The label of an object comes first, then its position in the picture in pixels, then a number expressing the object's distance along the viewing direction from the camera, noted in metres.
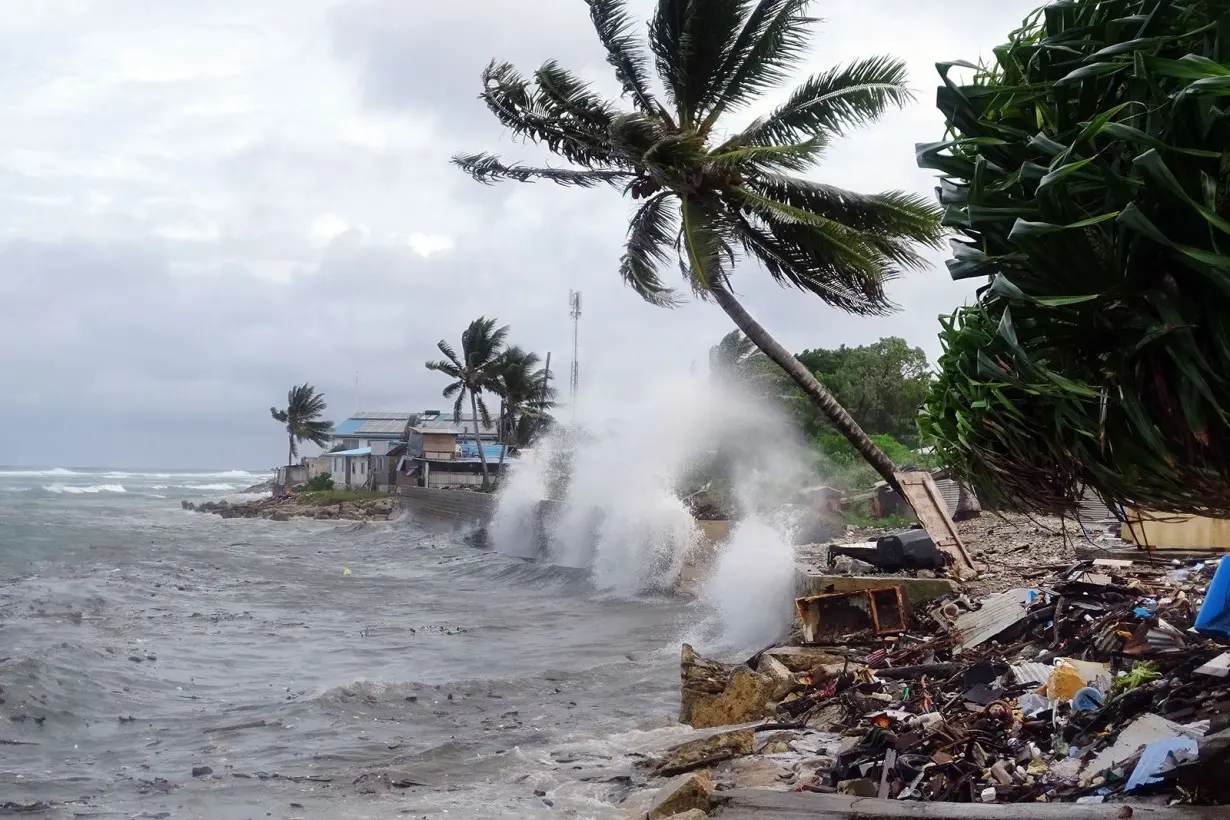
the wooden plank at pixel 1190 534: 9.86
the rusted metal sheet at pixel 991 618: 8.87
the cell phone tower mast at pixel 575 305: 63.47
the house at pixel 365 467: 76.59
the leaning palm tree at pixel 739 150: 12.18
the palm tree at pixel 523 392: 58.28
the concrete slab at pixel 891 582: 11.05
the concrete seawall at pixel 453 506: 45.62
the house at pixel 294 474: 89.38
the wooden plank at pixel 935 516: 12.20
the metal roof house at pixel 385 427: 78.38
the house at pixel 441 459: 65.19
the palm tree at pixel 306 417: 93.50
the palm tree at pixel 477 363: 56.59
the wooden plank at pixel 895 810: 4.38
